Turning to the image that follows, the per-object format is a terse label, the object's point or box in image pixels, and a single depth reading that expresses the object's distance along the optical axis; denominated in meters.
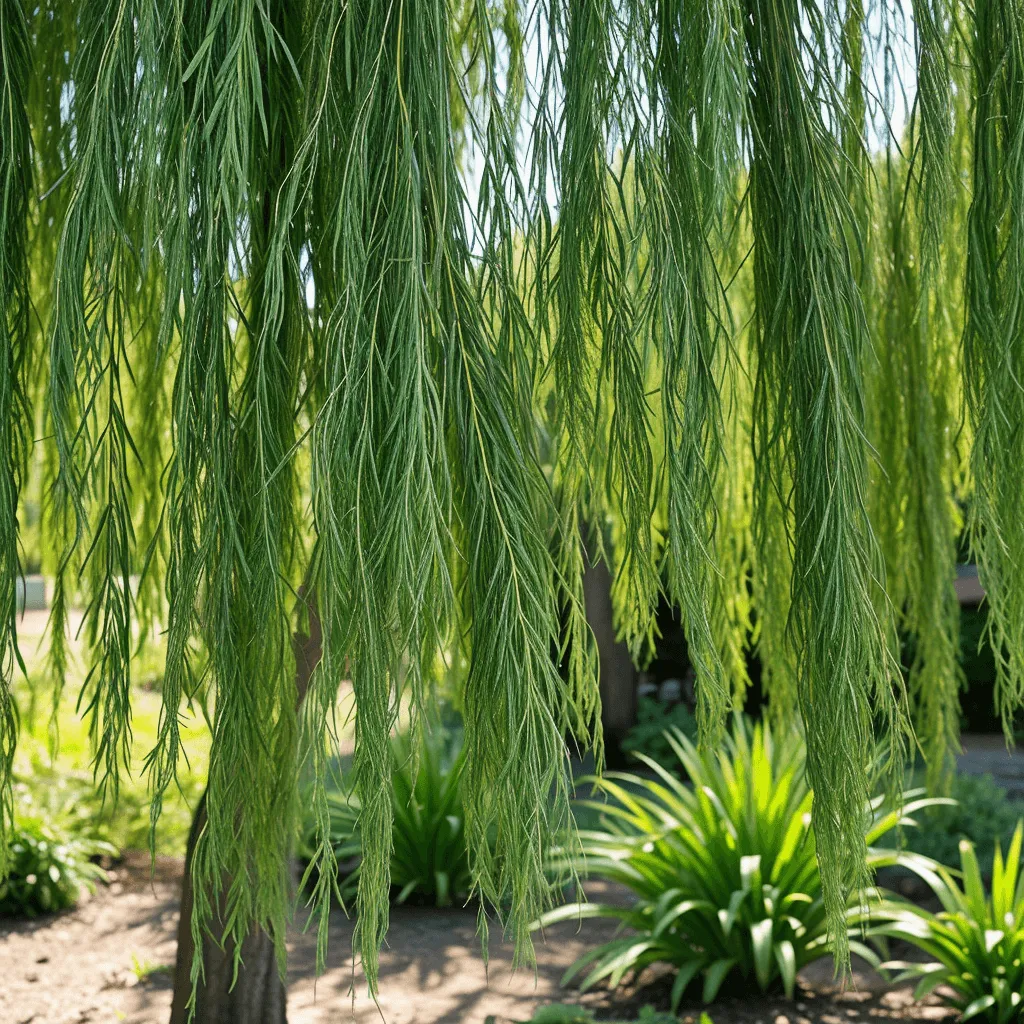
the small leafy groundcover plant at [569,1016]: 3.53
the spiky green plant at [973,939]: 3.62
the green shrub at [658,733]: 7.78
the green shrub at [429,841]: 5.23
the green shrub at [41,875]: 5.19
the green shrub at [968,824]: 5.02
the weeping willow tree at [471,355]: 1.25
